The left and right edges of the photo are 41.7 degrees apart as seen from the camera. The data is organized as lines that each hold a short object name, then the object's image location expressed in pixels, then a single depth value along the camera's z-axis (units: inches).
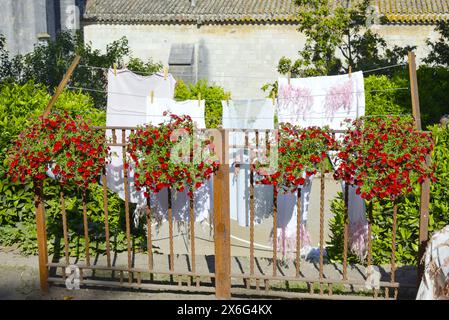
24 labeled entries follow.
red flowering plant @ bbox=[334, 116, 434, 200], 194.2
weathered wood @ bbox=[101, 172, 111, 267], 222.0
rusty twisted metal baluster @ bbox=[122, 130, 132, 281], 216.8
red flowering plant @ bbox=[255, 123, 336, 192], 203.3
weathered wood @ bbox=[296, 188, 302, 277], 212.1
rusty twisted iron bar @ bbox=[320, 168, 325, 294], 205.4
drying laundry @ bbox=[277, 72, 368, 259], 342.6
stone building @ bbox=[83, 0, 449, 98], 771.4
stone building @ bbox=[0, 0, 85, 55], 703.1
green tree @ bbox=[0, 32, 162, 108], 601.6
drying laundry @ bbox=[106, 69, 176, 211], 350.6
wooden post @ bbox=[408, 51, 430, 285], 203.8
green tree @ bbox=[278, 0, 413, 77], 584.4
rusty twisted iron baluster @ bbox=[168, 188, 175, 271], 219.5
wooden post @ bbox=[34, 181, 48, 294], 223.9
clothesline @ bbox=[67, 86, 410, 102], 343.0
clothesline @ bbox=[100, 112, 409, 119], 346.1
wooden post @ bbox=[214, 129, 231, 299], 211.0
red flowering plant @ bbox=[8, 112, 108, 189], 213.6
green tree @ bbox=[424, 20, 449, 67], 631.7
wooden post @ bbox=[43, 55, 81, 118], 221.5
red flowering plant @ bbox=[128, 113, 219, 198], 207.5
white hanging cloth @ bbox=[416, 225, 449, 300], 172.4
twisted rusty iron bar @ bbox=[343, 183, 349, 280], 209.8
